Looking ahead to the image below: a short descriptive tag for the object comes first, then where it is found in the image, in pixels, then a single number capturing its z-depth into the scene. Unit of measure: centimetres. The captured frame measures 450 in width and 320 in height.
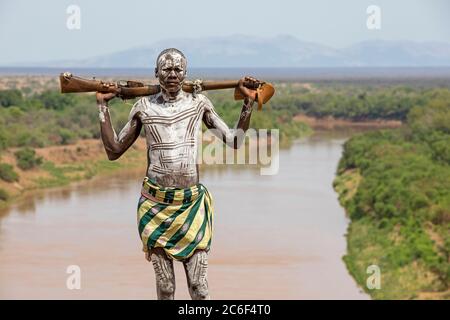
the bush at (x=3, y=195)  3598
